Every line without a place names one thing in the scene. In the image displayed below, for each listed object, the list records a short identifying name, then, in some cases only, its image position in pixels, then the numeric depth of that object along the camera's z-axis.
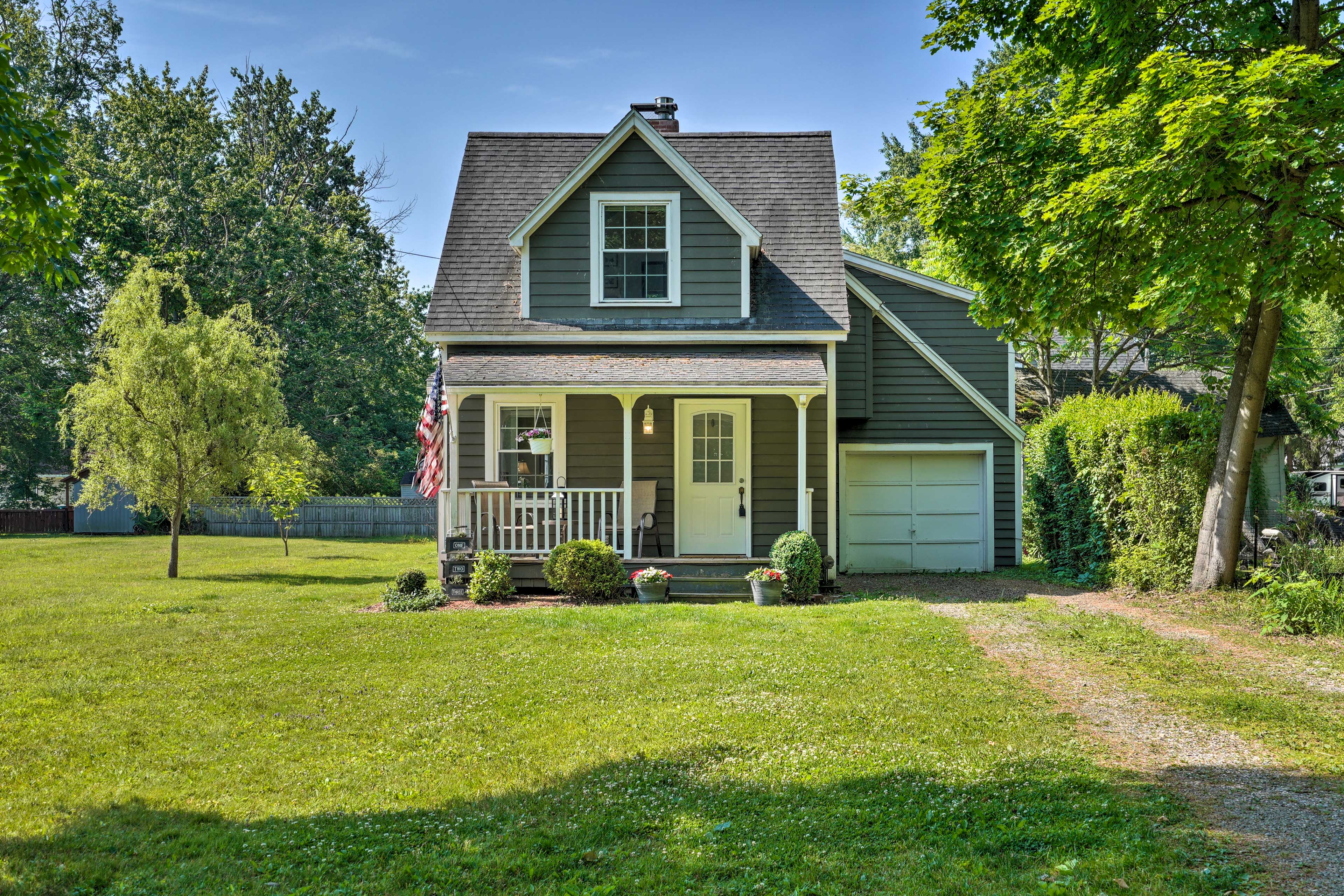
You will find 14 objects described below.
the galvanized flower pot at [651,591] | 12.07
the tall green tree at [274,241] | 32.09
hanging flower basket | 13.36
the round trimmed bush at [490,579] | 12.18
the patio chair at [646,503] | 13.77
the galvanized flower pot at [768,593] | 11.85
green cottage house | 13.01
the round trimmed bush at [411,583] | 12.25
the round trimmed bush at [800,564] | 12.05
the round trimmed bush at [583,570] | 12.08
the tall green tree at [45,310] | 31.38
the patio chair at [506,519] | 12.48
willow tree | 16.91
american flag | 16.61
